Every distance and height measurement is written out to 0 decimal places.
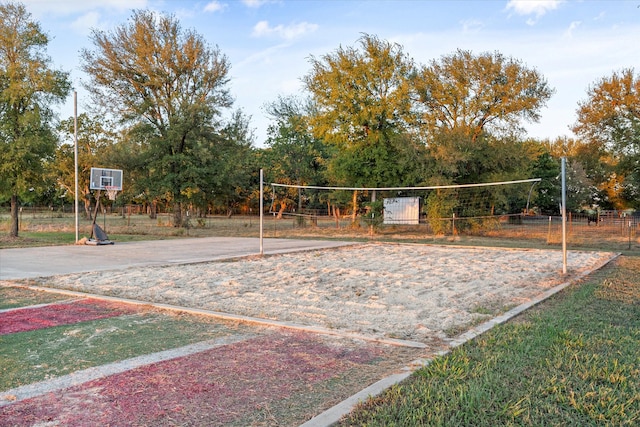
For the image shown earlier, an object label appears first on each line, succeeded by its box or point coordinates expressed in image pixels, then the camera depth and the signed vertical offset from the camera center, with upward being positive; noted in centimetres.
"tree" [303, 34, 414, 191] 2314 +498
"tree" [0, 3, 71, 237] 1653 +389
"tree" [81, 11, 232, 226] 2372 +686
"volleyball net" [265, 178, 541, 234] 2100 +22
